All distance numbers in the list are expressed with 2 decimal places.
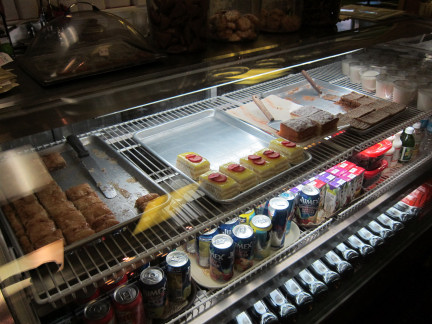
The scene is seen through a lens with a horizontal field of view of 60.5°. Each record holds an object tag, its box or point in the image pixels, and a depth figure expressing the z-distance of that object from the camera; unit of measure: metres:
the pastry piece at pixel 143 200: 1.17
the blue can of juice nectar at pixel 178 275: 1.39
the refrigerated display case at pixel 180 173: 0.92
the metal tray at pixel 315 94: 2.04
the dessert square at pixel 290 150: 1.55
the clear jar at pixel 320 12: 1.50
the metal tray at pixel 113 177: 1.19
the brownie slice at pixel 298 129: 1.65
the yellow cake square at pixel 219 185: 1.32
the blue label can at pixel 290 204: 1.70
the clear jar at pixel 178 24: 1.12
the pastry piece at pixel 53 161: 1.35
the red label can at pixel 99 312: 1.21
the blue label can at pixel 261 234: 1.56
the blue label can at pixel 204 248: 1.56
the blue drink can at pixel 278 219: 1.62
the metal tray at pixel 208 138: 1.59
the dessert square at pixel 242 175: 1.38
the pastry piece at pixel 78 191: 1.22
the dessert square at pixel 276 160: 1.48
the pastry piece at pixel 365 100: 2.02
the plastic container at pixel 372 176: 2.21
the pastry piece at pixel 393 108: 1.94
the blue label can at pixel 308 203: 1.81
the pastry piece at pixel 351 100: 2.03
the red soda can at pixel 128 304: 1.25
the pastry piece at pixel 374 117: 1.83
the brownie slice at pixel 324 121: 1.72
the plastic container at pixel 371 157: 2.22
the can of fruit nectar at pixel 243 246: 1.49
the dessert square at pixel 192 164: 1.42
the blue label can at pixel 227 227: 1.56
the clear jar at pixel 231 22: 1.31
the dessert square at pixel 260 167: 1.44
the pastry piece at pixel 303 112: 1.83
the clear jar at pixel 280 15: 1.42
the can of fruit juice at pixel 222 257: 1.43
